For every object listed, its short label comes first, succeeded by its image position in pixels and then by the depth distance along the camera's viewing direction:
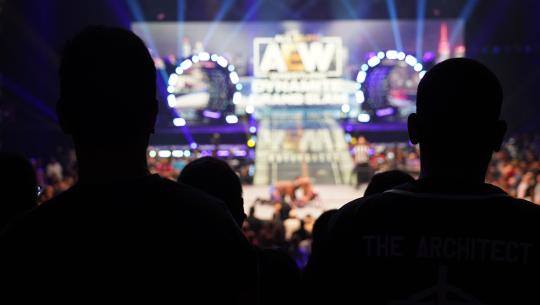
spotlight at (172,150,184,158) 16.85
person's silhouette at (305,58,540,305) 1.37
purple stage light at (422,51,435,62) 17.98
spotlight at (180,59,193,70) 17.16
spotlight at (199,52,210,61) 16.91
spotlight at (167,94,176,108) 16.94
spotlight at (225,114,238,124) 17.39
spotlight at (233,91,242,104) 17.02
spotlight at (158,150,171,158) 16.63
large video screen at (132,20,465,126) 17.30
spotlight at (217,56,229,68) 16.98
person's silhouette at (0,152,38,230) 1.96
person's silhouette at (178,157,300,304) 2.18
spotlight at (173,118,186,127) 16.84
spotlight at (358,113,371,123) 16.73
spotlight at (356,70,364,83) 17.05
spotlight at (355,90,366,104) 16.78
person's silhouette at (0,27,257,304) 1.22
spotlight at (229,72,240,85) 17.00
